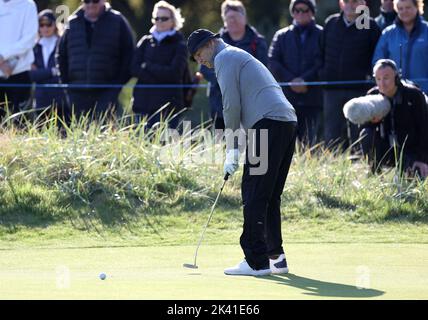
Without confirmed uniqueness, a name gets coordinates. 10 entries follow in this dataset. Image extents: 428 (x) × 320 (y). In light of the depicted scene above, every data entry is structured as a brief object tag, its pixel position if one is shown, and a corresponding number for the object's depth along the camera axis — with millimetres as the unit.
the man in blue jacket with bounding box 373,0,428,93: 12555
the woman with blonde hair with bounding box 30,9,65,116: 14593
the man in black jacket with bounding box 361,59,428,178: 11780
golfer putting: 8062
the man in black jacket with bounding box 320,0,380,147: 13203
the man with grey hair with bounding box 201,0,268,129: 13492
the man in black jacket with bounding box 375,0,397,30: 13664
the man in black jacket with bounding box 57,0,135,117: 14016
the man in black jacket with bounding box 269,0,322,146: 13664
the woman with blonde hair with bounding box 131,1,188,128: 13656
